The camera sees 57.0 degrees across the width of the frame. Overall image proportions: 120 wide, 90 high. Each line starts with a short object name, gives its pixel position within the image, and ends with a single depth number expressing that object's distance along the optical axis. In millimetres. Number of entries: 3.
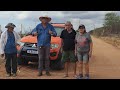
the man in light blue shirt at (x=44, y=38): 3105
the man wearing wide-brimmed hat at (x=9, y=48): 3061
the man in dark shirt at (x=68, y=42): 3053
